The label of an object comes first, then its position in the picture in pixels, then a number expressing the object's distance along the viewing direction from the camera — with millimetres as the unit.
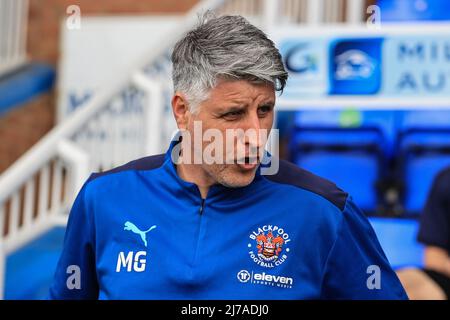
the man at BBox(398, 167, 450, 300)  9234
